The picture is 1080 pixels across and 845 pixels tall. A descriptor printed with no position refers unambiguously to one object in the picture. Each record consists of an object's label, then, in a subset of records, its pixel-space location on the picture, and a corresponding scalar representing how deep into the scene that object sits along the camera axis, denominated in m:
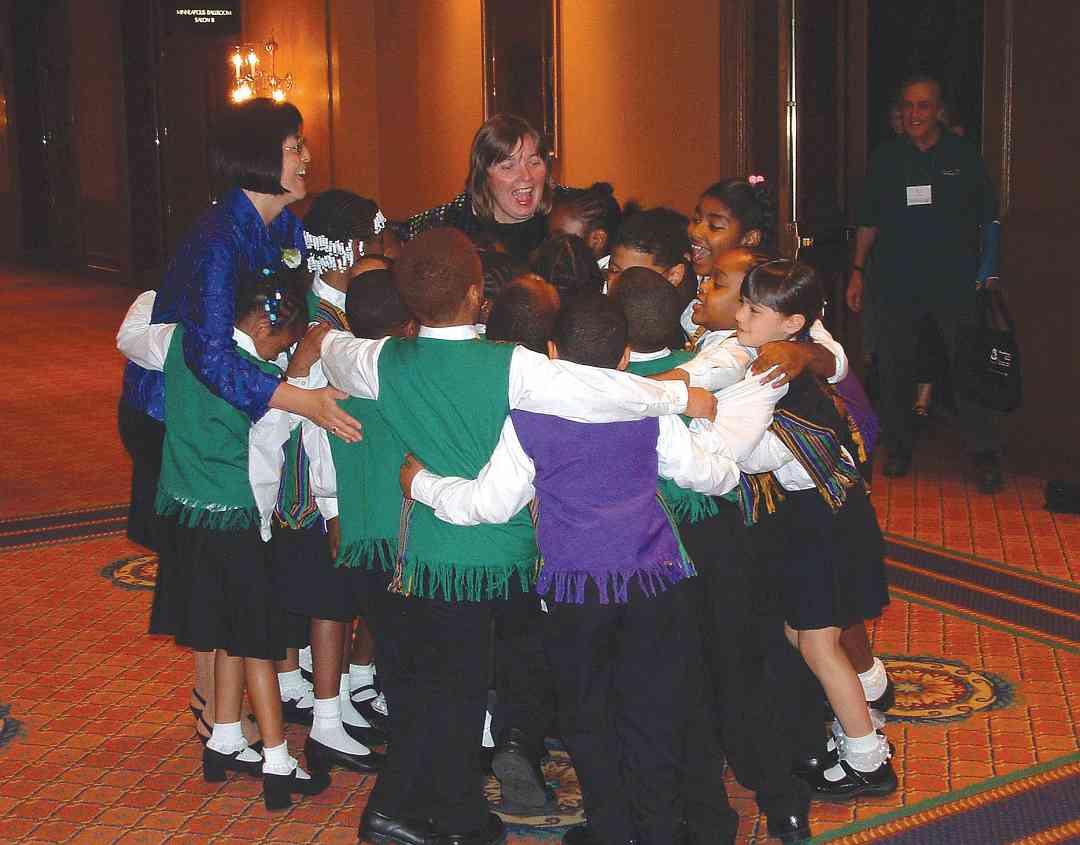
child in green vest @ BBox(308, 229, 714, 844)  2.86
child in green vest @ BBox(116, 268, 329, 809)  3.45
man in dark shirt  6.75
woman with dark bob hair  3.33
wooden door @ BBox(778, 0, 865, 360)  7.71
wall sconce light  13.95
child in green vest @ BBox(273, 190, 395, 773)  3.56
